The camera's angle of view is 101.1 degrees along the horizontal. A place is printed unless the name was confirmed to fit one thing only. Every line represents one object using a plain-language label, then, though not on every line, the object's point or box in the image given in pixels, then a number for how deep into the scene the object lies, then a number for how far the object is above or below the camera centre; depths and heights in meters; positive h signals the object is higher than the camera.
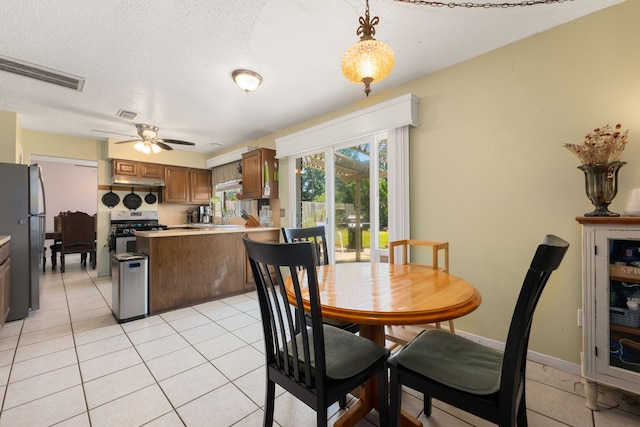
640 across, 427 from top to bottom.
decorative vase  1.62 +0.16
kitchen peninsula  3.07 -0.66
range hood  4.93 +0.66
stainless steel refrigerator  2.78 -0.10
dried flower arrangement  1.61 +0.39
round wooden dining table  1.03 -0.39
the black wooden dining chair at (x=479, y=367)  0.88 -0.65
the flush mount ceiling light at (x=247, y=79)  2.56 +1.34
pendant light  1.44 +0.86
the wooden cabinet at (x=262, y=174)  4.38 +0.67
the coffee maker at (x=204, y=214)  6.09 +0.01
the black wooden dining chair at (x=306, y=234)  2.18 -0.18
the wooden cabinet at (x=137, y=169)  4.92 +0.91
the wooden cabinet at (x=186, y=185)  5.60 +0.65
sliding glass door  3.16 +0.22
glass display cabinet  1.51 -0.57
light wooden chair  2.01 -0.43
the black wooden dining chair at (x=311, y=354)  0.98 -0.64
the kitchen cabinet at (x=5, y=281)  2.38 -0.62
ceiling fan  3.90 +1.11
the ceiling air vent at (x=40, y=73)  2.43 +1.41
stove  4.80 -0.22
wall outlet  1.89 -0.77
